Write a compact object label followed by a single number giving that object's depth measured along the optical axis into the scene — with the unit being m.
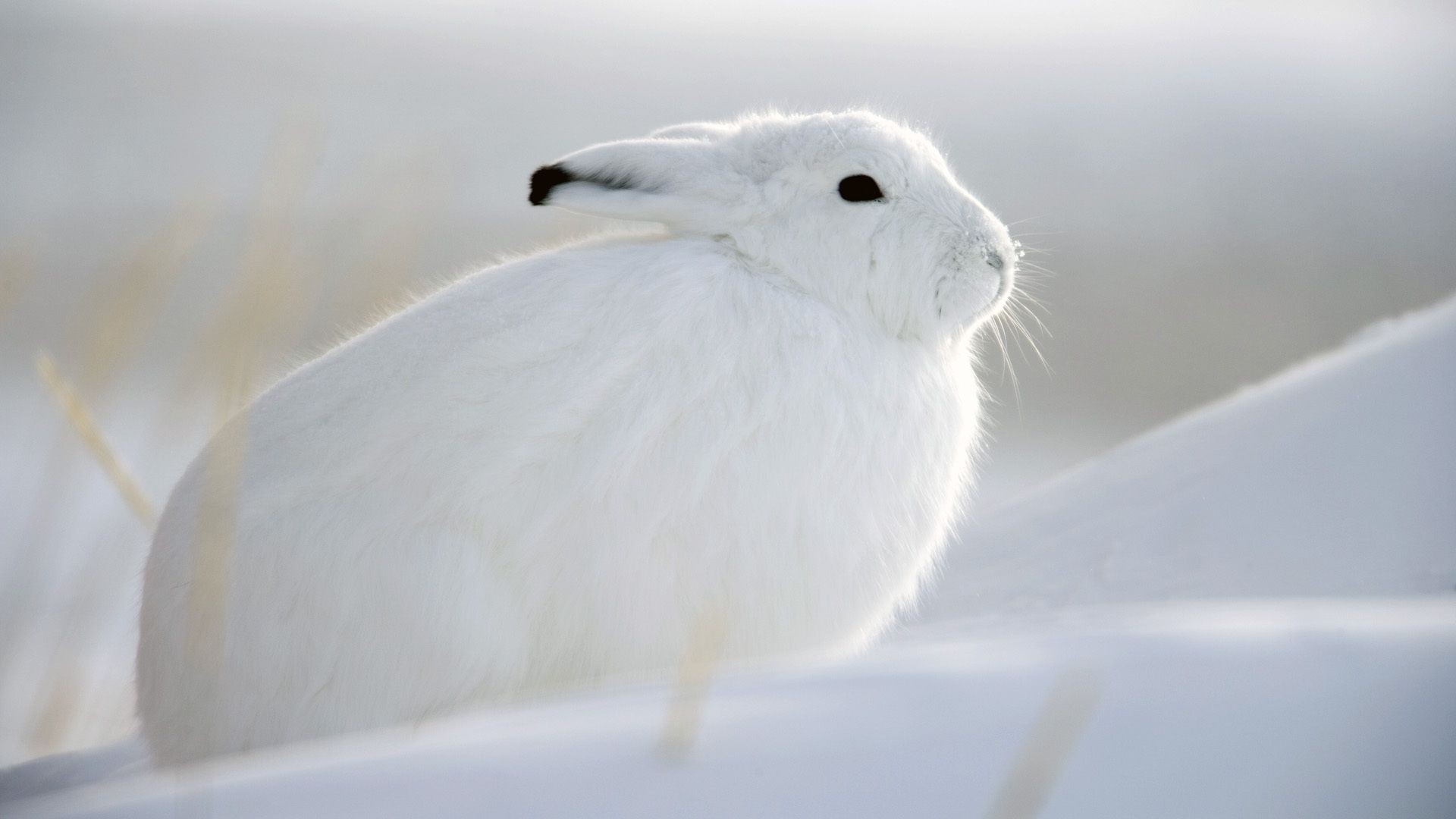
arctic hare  7.81
